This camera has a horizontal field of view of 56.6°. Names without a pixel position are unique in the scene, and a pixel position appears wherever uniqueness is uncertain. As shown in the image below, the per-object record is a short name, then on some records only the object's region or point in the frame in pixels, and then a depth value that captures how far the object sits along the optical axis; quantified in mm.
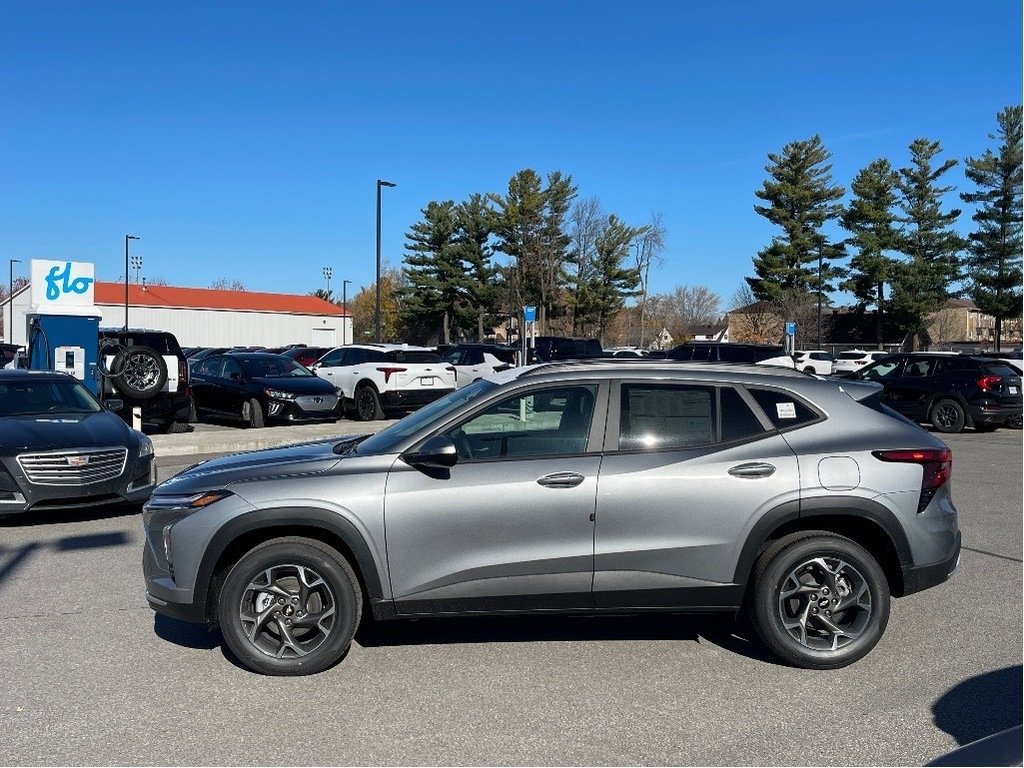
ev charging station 15344
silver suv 4836
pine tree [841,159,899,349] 58062
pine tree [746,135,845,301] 60406
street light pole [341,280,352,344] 88625
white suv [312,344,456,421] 18922
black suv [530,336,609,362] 26875
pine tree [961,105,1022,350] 52906
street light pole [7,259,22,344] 64512
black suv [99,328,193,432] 14938
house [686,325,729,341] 101562
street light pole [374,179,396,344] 32688
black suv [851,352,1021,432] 18875
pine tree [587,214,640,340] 64188
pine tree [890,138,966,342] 57406
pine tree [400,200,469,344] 67312
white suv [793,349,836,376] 33438
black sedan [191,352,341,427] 17219
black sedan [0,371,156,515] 8398
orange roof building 78625
